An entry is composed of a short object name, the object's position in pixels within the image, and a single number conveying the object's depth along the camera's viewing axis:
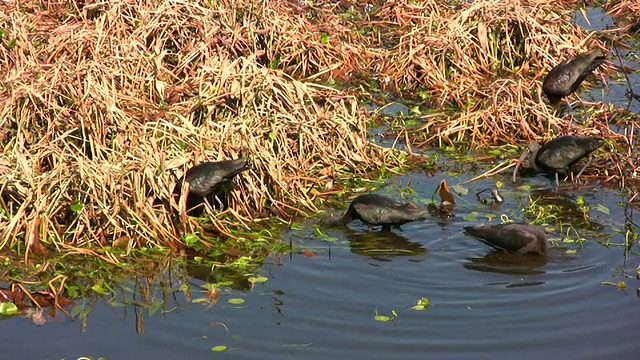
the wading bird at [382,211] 14.81
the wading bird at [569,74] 19.25
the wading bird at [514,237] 14.05
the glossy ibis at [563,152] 16.62
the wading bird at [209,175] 14.88
